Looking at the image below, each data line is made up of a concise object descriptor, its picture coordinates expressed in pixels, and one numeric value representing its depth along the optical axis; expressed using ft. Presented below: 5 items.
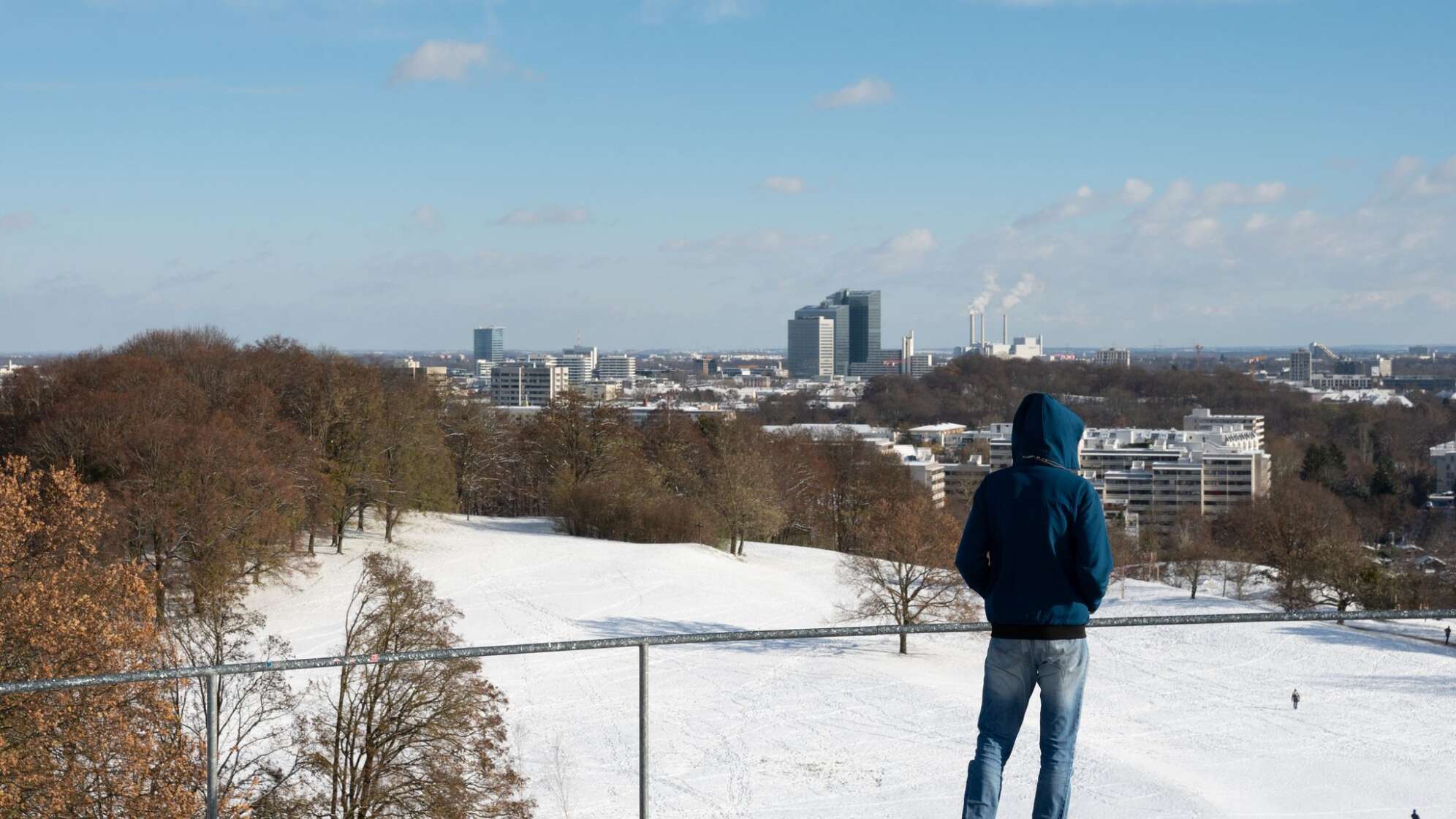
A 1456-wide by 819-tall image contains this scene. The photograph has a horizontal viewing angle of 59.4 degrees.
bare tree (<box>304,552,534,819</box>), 50.37
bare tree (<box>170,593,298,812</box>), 45.01
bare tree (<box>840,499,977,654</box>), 113.80
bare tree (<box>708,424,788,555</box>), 163.94
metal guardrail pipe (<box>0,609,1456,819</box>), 14.47
